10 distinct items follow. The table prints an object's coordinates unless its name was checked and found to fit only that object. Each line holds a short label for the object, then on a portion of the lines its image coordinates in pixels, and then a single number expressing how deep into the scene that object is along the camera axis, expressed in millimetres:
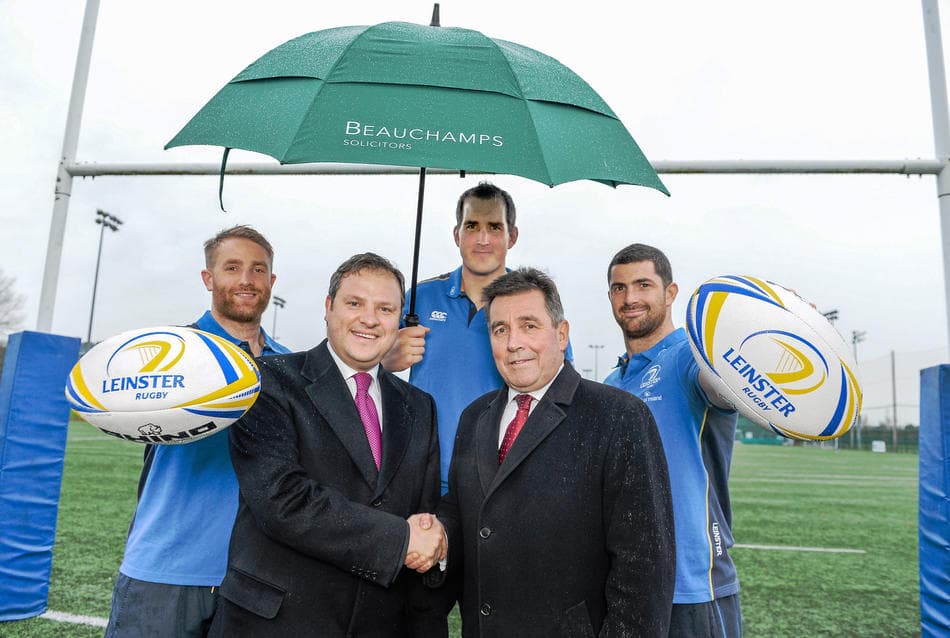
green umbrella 2219
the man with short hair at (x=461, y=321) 2885
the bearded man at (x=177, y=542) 2523
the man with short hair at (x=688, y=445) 2590
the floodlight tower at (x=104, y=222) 41625
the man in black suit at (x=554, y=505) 1904
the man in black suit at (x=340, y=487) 1928
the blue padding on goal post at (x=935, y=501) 4117
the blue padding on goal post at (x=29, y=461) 4746
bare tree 40906
